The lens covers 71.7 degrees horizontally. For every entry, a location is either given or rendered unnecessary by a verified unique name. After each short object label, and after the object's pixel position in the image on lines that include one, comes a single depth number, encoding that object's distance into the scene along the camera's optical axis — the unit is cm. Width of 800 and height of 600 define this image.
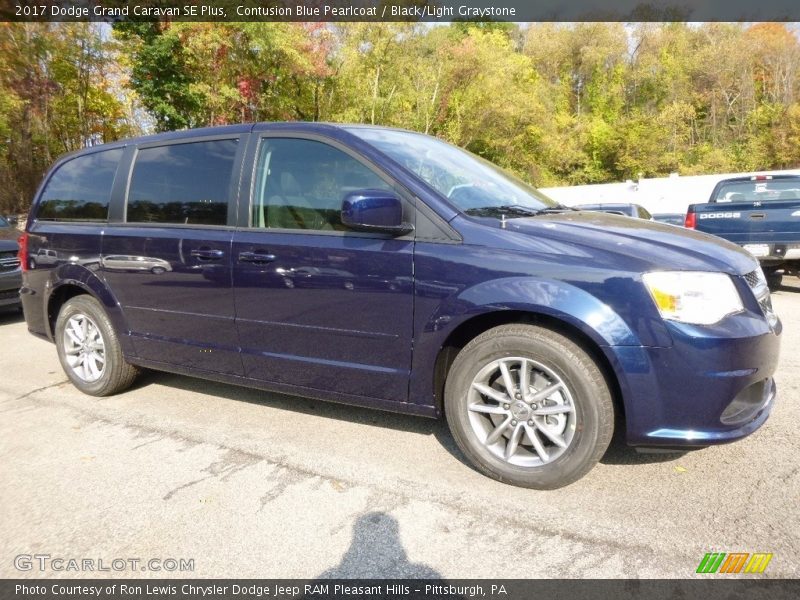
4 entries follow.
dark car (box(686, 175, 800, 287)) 753
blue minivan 242
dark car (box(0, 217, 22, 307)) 715
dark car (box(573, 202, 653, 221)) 1005
